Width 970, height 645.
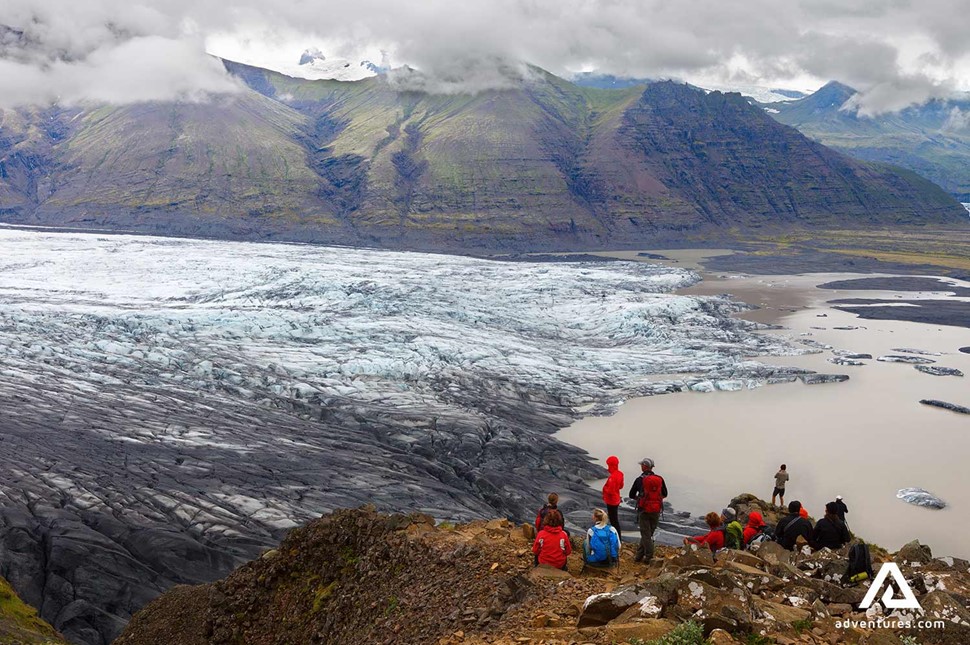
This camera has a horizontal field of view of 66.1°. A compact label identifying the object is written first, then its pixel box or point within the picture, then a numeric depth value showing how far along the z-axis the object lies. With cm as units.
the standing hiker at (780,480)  2162
